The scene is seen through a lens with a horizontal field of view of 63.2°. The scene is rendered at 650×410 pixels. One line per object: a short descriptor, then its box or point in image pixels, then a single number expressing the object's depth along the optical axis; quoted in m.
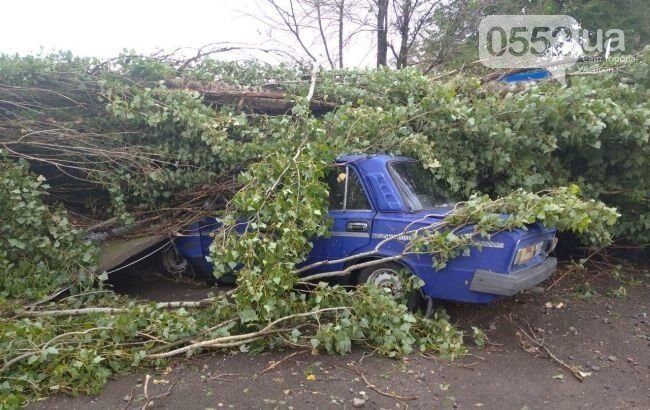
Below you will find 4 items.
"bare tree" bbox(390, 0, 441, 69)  15.85
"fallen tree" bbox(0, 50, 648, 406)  4.13
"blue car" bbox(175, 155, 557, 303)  4.29
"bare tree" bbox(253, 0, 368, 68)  16.25
